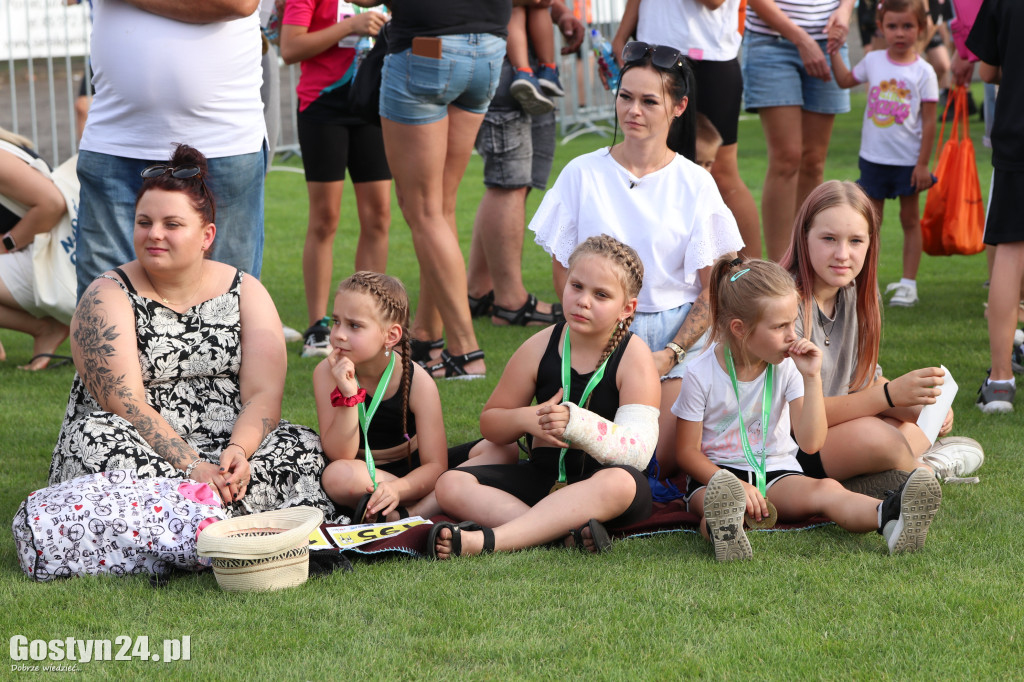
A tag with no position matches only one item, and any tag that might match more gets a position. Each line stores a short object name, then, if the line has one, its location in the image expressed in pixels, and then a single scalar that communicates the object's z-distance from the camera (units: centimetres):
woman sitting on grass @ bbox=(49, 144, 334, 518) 669
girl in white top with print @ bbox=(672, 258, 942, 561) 642
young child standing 1325
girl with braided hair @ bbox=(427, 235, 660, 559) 639
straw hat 566
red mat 626
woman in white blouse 773
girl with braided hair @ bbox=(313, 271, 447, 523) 693
